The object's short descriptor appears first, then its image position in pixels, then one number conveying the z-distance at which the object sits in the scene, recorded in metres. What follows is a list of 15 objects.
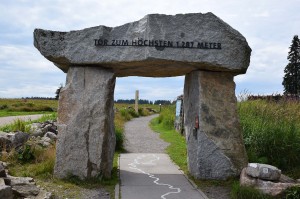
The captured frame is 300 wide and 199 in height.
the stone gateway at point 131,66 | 5.21
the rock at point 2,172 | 4.32
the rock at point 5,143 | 6.71
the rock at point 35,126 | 8.82
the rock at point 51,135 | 7.81
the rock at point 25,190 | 4.20
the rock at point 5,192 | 3.71
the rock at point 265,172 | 4.56
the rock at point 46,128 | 8.53
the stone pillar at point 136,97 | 19.89
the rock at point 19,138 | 6.83
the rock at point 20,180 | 4.43
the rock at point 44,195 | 4.20
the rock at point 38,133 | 7.85
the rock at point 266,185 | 4.40
